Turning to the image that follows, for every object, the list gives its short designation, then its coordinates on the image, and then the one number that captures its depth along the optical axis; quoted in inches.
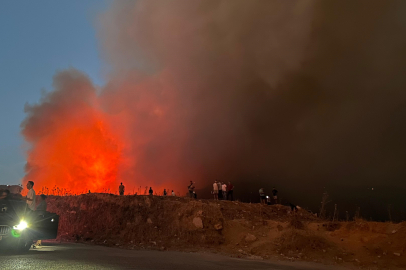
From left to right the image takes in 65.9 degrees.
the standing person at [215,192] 1070.4
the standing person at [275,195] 1069.3
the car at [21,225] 431.2
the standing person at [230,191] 1107.3
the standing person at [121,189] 1116.1
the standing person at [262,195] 1053.8
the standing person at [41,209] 479.1
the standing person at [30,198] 462.9
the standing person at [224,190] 1095.6
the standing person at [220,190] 1109.7
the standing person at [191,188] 1092.5
